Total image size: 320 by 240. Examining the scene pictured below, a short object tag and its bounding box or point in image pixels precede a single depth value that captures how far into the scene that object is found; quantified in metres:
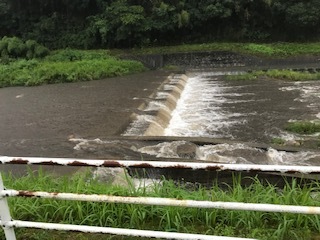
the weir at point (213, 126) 7.01
